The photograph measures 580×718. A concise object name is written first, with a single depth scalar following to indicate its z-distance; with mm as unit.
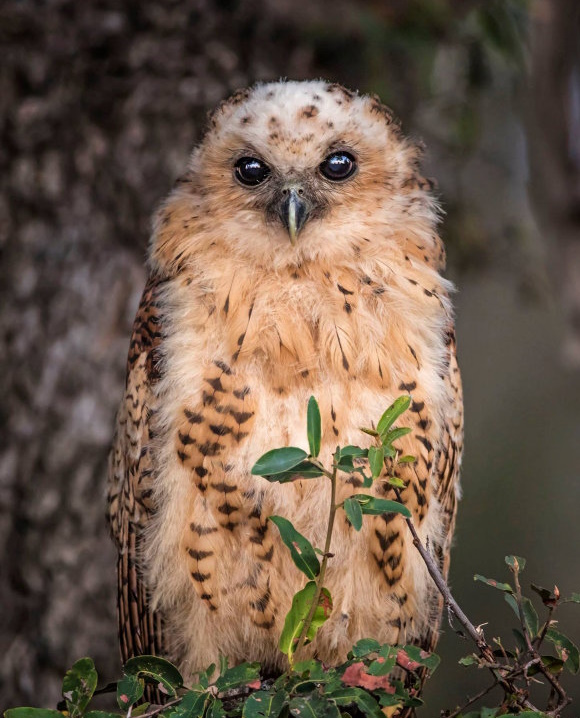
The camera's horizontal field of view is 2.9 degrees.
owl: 7575
